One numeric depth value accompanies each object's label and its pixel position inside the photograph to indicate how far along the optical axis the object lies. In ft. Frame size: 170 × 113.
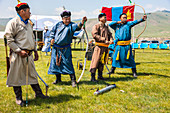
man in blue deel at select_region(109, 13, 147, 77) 20.11
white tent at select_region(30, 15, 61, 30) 64.90
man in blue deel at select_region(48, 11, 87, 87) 16.05
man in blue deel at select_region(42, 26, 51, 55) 39.54
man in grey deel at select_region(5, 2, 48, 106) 11.02
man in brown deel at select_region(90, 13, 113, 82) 18.02
